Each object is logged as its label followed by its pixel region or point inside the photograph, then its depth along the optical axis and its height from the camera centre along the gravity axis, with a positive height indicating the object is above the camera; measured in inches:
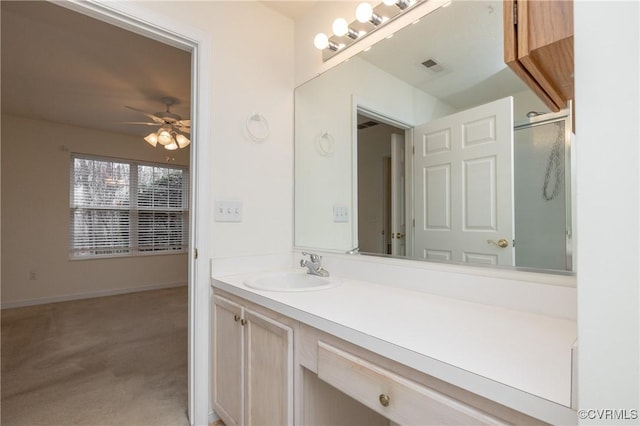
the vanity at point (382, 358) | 25.6 -14.7
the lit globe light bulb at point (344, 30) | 67.3 +40.6
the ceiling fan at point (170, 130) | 133.8 +38.5
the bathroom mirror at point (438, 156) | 43.9 +10.7
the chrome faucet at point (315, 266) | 68.1 -11.6
